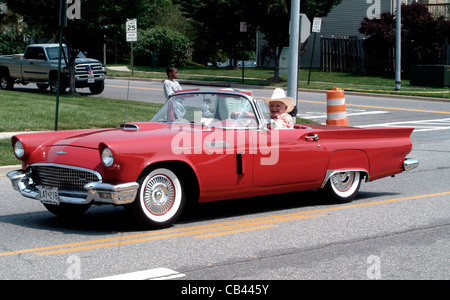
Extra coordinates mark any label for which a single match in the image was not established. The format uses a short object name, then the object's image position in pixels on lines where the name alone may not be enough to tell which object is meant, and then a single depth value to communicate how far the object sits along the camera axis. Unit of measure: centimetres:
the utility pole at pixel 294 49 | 1603
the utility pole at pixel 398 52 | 2953
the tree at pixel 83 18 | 2455
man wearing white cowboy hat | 877
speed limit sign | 2304
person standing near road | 1372
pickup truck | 2662
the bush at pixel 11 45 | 4347
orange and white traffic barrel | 1572
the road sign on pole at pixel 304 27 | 1694
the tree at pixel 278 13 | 3153
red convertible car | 702
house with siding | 4716
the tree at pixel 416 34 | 3691
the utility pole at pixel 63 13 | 1295
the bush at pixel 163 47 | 4941
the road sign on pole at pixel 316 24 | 2939
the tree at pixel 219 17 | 3925
